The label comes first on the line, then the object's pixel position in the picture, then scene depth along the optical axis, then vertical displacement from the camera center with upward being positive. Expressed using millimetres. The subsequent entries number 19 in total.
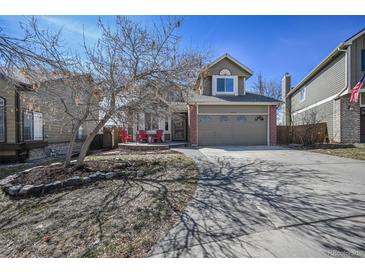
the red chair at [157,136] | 15250 -92
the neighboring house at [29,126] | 6891 +461
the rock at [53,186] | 5051 -1308
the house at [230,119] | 14828 +1192
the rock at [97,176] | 5841 -1210
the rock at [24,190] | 4867 -1343
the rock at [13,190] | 4906 -1355
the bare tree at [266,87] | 35969 +8667
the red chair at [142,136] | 15227 -91
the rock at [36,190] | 4912 -1364
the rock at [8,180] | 5430 -1277
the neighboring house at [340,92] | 13148 +3200
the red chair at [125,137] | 15495 -176
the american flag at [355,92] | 11544 +2472
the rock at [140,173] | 6338 -1232
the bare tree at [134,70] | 6141 +2029
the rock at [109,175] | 6046 -1214
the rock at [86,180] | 5597 -1263
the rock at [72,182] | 5348 -1267
